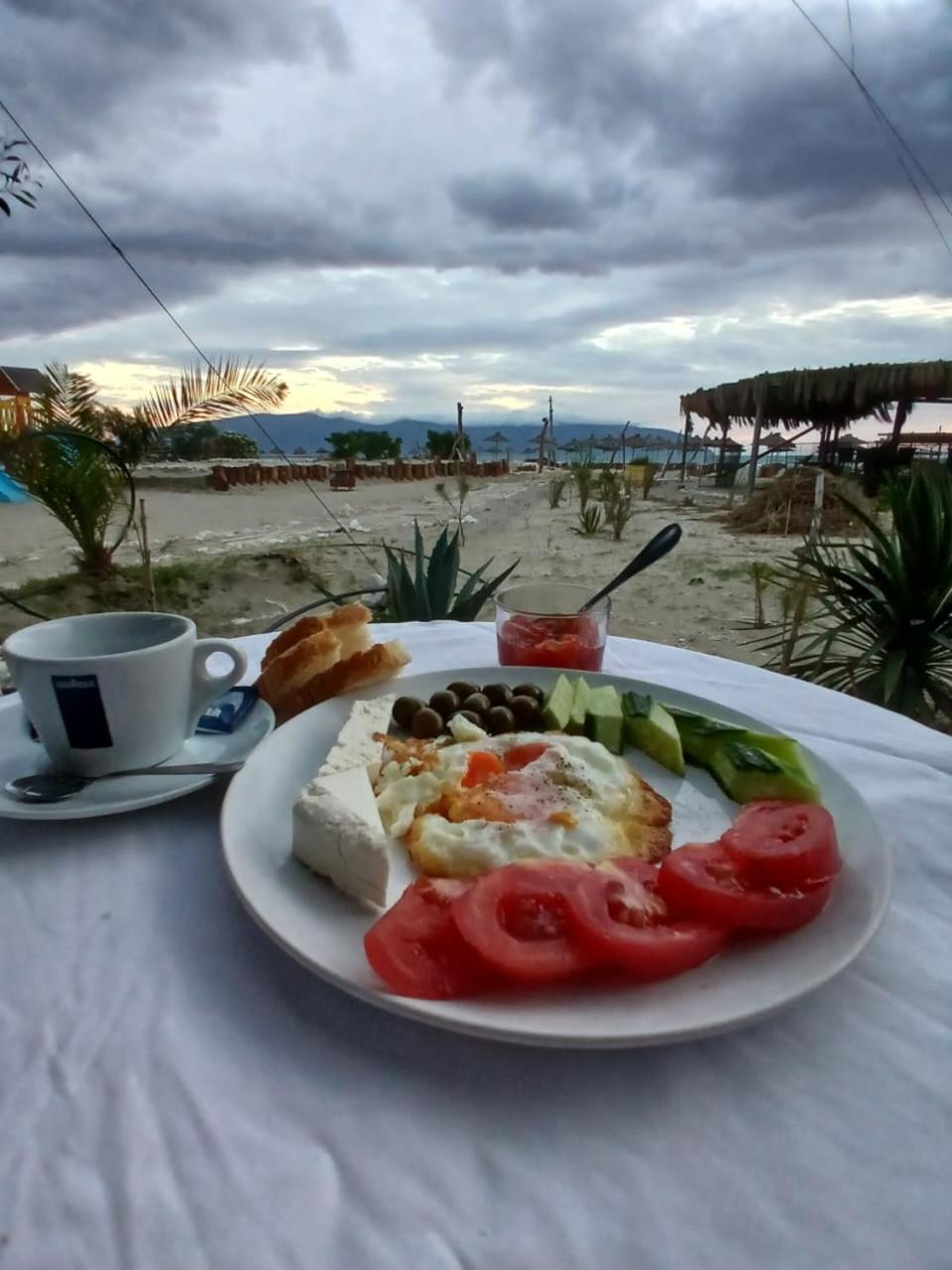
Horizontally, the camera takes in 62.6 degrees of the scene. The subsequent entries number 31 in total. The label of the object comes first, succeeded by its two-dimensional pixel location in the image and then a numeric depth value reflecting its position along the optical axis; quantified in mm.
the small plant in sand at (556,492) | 12818
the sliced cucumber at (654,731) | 418
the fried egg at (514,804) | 320
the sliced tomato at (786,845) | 282
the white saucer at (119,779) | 335
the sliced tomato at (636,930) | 245
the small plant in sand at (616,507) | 9232
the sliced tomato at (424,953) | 239
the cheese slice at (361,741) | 387
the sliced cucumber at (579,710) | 456
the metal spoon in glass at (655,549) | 634
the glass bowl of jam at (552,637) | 553
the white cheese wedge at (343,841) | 286
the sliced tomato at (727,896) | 266
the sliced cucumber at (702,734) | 406
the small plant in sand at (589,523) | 9635
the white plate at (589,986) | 222
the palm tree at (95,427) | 4647
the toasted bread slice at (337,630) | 511
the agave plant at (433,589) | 991
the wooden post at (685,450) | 20276
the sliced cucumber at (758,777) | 357
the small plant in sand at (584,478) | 10951
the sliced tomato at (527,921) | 240
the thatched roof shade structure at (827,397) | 12878
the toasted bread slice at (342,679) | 487
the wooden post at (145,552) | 3674
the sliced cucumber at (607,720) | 437
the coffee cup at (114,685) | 353
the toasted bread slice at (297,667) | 480
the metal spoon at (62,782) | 348
